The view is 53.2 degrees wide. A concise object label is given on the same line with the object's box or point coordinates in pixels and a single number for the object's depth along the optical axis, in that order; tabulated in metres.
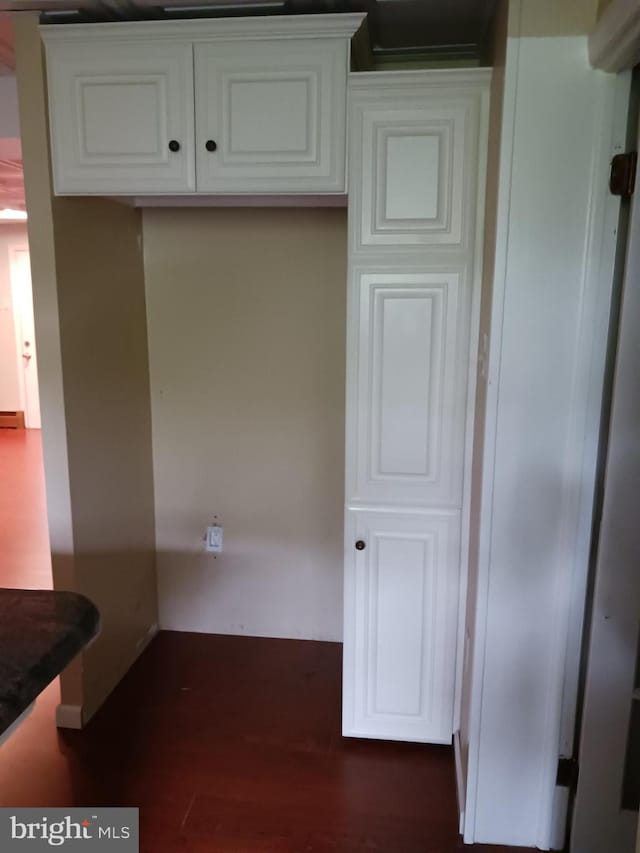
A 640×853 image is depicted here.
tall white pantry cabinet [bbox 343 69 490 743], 1.88
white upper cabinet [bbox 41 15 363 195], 1.85
